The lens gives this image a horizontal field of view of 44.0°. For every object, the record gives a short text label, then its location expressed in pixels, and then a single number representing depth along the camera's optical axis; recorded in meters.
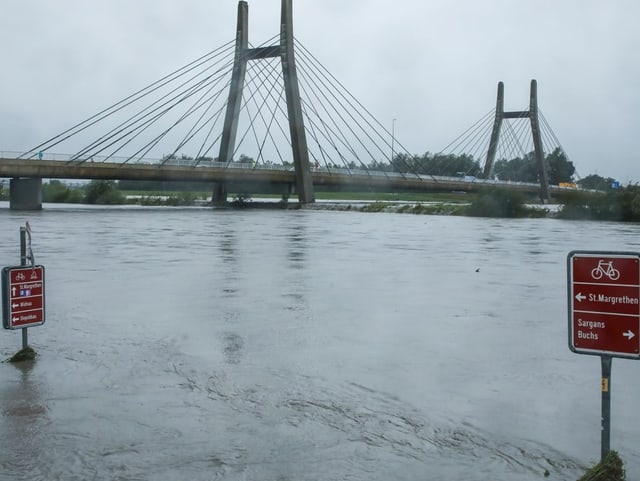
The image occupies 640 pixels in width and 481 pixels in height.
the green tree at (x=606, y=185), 53.93
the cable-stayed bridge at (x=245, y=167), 58.75
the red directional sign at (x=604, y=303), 4.55
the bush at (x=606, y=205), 49.53
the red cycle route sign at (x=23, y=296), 7.41
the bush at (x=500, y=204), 54.78
